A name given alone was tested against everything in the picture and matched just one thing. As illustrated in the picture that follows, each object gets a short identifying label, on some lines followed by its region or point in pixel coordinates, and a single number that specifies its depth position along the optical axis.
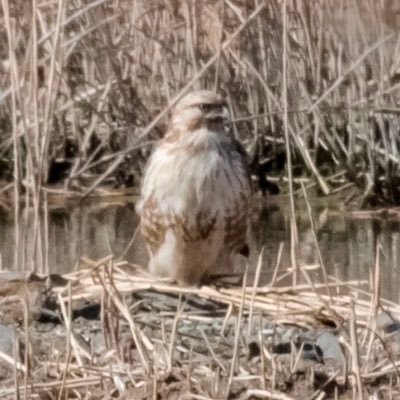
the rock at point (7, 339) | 10.84
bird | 14.09
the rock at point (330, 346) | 10.99
